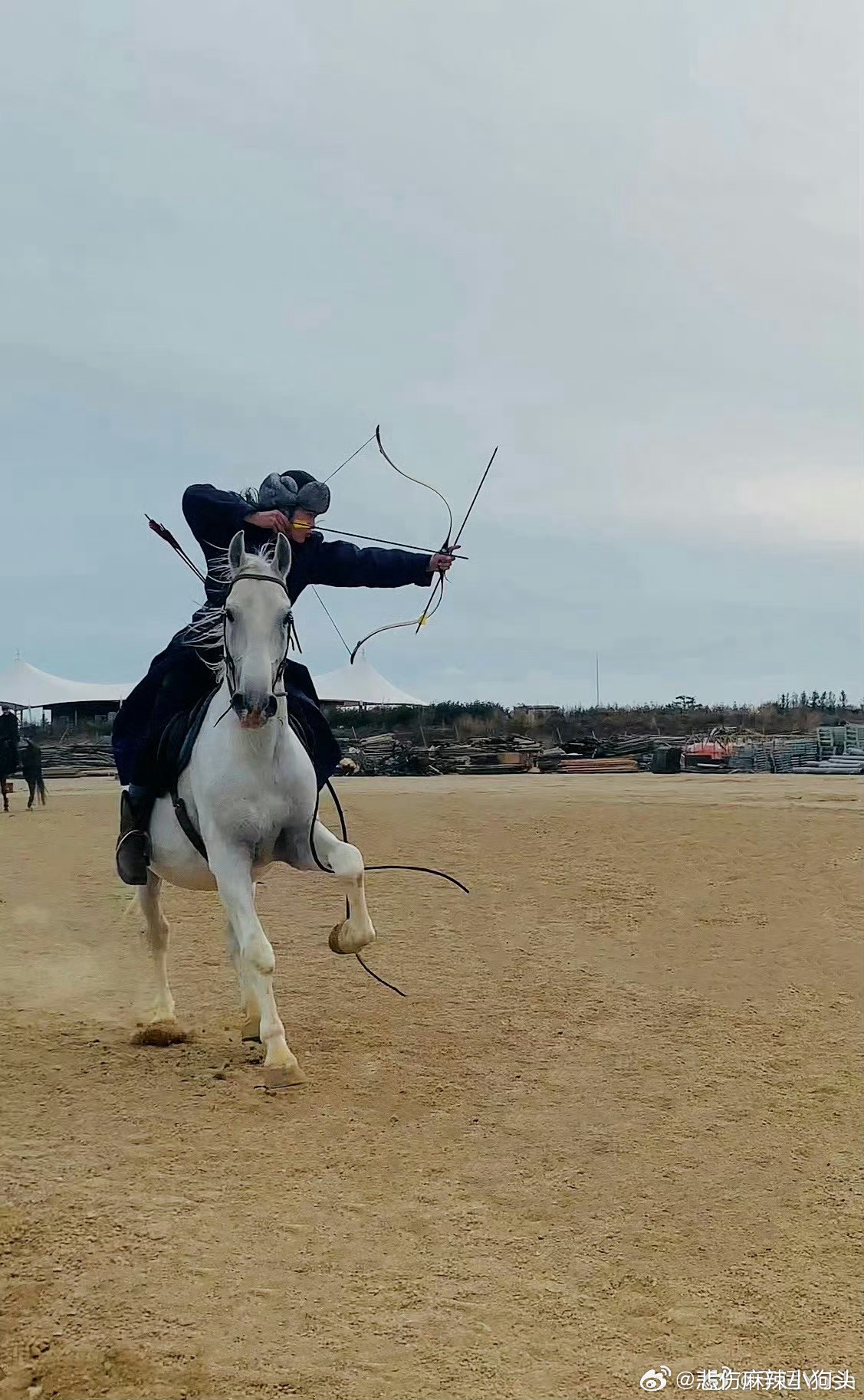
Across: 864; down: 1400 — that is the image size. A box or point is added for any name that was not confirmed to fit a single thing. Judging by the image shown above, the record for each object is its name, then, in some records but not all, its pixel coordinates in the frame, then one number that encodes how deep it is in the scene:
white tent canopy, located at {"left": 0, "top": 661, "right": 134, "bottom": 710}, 43.47
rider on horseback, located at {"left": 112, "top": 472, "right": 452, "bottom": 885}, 6.07
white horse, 5.23
